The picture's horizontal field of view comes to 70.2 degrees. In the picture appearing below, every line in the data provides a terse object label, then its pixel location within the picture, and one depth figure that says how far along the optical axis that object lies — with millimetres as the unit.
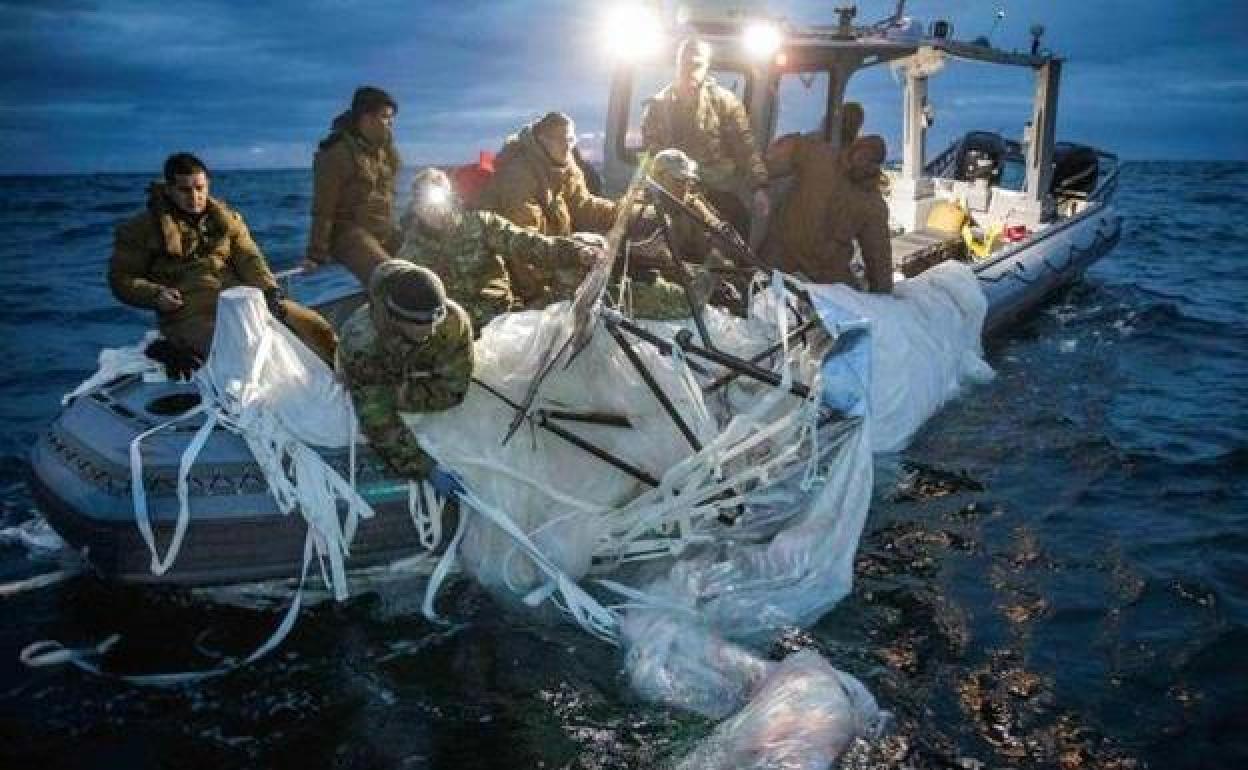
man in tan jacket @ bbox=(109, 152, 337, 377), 5141
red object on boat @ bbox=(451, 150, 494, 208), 7684
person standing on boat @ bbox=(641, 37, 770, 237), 7332
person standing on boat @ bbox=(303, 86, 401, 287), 6465
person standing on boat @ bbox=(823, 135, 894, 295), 7082
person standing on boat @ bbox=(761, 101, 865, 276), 7312
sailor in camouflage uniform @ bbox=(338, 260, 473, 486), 4555
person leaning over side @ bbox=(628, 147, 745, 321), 5277
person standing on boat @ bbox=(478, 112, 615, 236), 6027
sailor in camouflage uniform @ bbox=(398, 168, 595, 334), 5230
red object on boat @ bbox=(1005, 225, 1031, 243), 12094
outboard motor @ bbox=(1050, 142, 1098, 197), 14609
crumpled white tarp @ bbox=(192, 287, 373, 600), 4559
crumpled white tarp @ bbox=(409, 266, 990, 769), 4699
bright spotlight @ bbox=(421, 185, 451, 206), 5219
